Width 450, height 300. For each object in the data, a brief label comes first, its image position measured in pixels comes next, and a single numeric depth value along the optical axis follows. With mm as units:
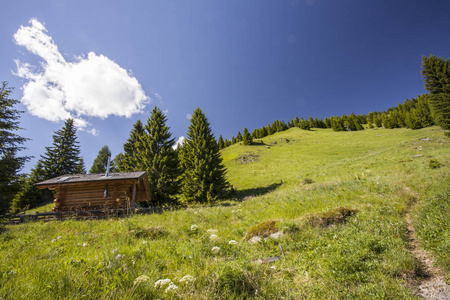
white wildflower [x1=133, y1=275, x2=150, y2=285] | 2442
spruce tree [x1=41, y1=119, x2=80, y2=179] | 34531
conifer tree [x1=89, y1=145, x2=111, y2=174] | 44188
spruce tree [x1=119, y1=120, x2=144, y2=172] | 30108
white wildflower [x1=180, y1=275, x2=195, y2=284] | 2495
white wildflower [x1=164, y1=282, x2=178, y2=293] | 2246
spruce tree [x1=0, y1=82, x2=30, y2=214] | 13492
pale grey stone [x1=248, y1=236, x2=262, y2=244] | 4962
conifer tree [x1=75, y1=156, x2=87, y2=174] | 41100
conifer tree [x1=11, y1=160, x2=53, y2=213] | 29281
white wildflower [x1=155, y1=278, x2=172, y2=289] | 2449
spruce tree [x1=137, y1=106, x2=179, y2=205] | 21141
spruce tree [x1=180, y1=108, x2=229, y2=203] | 21938
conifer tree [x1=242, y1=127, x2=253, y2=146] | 65438
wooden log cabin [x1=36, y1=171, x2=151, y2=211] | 14414
